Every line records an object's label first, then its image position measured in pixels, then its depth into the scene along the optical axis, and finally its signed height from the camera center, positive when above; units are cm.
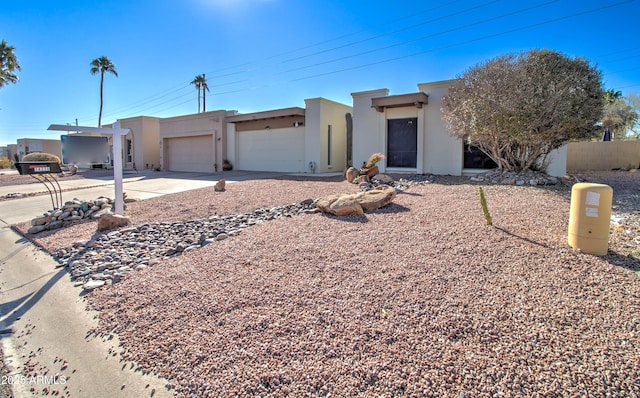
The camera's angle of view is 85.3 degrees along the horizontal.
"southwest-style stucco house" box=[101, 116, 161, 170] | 2573 +153
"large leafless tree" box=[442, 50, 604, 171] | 941 +183
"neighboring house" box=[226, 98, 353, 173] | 1717 +144
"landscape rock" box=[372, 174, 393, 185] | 1061 -39
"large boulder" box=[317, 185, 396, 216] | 625 -68
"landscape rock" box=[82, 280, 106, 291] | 425 -150
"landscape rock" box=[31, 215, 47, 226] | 737 -125
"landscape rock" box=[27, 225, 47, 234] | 717 -139
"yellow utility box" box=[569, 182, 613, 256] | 401 -59
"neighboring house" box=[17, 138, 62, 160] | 3825 +179
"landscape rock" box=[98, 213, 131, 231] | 670 -115
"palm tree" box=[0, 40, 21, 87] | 2353 +681
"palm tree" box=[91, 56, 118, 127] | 3425 +953
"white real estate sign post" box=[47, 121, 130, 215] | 689 +25
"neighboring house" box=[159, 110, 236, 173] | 2127 +147
